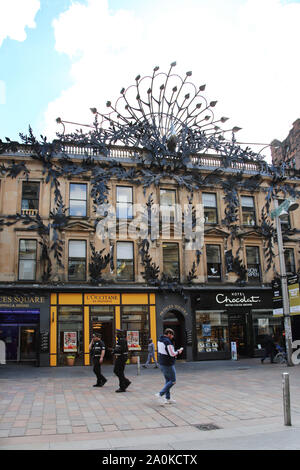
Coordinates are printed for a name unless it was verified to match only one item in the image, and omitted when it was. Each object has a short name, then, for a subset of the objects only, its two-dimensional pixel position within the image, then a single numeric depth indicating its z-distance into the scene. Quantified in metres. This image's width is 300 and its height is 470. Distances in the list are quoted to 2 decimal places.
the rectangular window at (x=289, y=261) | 26.81
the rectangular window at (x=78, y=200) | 23.44
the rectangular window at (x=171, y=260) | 24.12
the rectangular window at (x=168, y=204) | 24.61
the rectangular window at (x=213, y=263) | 24.88
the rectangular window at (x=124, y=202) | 24.08
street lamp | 19.53
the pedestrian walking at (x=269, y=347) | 21.61
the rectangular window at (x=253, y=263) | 25.73
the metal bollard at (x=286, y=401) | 7.83
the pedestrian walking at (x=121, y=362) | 12.39
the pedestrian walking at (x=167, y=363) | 10.41
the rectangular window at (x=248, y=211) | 26.42
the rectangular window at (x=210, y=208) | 25.58
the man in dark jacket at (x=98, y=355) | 13.36
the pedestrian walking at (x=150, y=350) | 20.86
